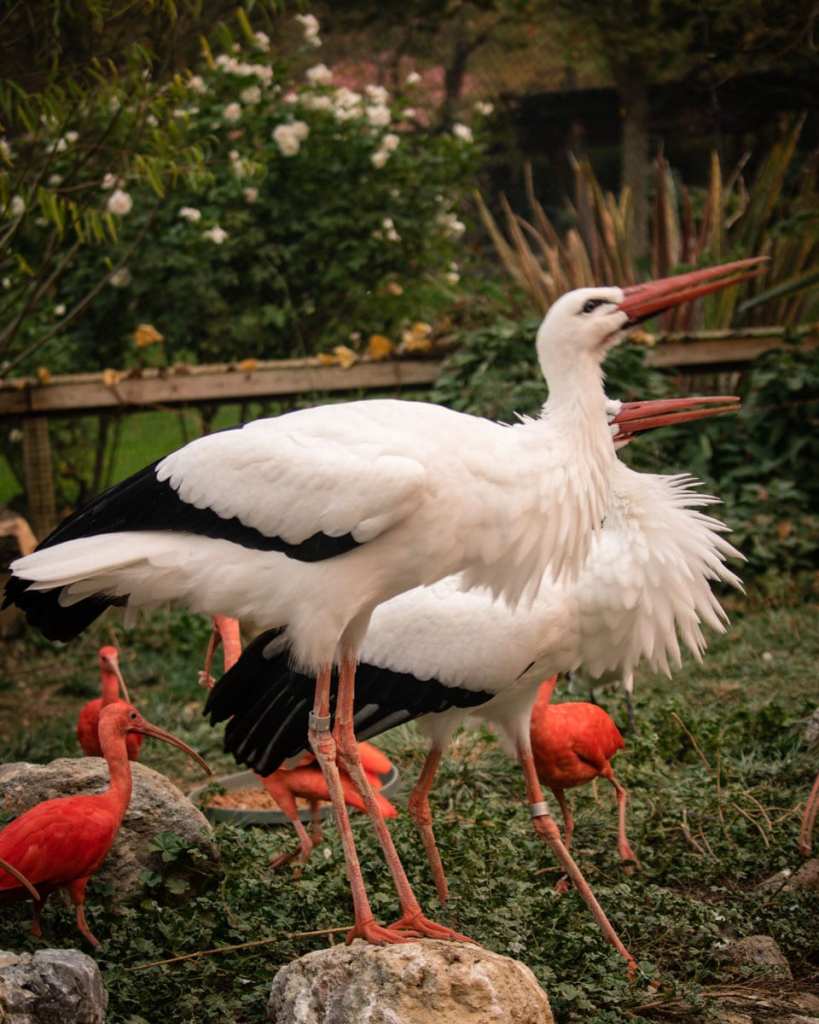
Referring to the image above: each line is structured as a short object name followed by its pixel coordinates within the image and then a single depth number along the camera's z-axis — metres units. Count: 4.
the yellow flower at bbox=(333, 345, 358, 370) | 7.68
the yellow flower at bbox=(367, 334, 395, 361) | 7.82
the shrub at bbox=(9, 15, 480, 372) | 8.17
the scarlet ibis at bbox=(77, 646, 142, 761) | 4.98
